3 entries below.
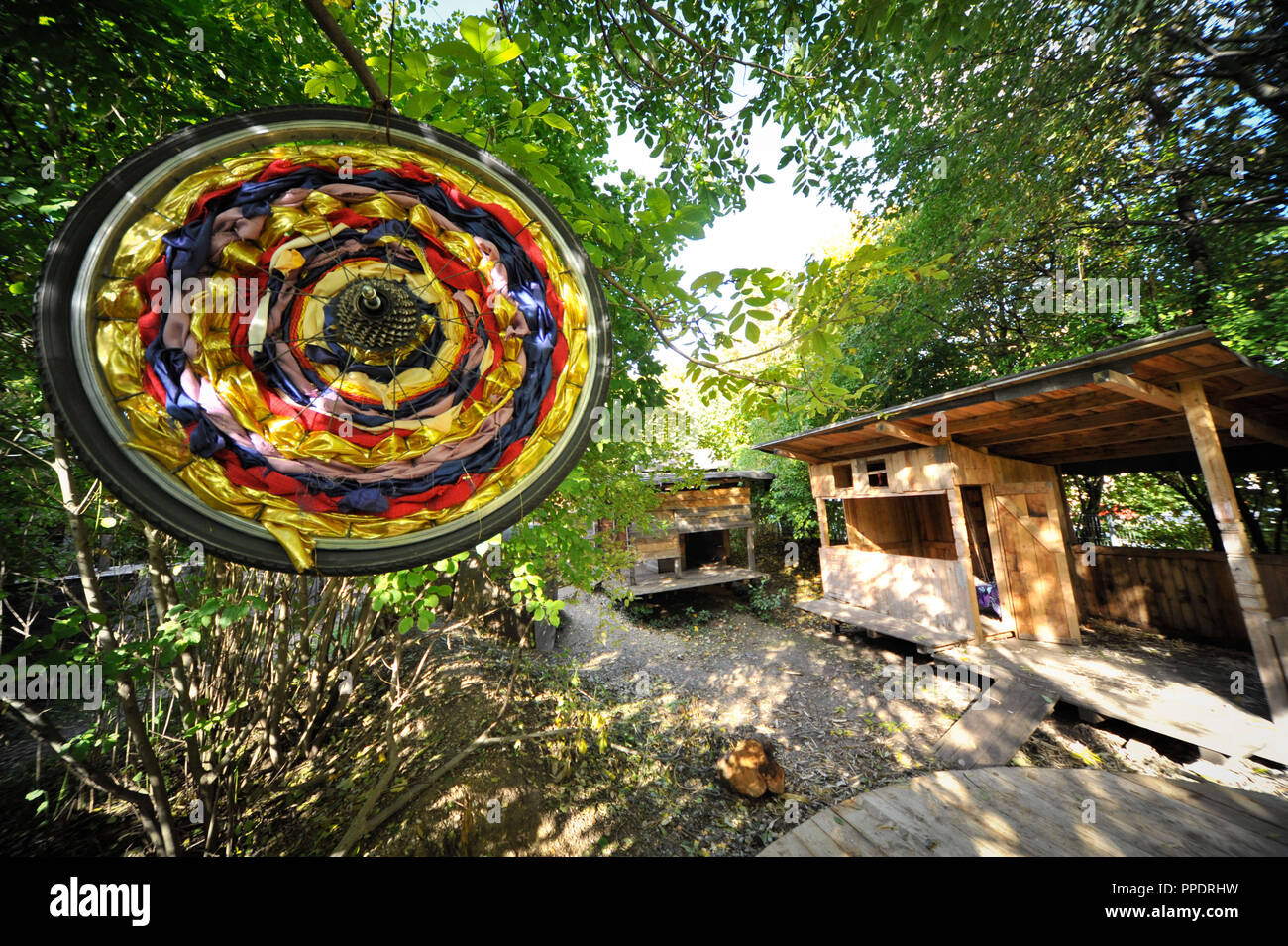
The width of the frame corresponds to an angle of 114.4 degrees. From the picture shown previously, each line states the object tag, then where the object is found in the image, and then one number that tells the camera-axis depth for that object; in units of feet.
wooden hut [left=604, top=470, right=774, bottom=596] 33.42
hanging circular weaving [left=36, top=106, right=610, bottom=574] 2.41
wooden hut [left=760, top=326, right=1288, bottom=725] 14.24
